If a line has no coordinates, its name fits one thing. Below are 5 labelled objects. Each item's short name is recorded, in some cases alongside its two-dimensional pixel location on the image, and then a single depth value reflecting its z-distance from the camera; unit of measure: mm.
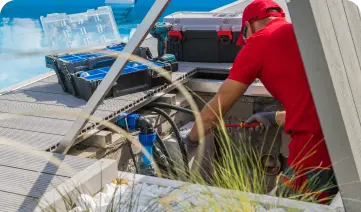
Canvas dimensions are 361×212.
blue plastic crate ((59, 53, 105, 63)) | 4796
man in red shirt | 2732
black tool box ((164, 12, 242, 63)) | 5488
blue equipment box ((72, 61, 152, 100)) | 4241
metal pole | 2778
